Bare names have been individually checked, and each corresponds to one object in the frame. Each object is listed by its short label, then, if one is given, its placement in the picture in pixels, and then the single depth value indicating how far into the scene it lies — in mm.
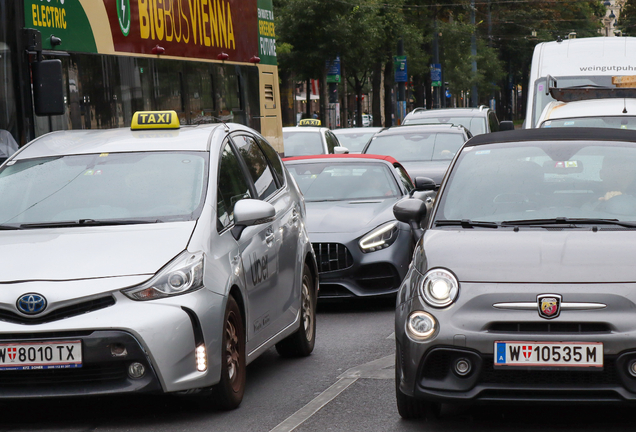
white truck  39062
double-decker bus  19531
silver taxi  10695
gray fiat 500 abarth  10039
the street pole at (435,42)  114125
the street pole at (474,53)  135475
